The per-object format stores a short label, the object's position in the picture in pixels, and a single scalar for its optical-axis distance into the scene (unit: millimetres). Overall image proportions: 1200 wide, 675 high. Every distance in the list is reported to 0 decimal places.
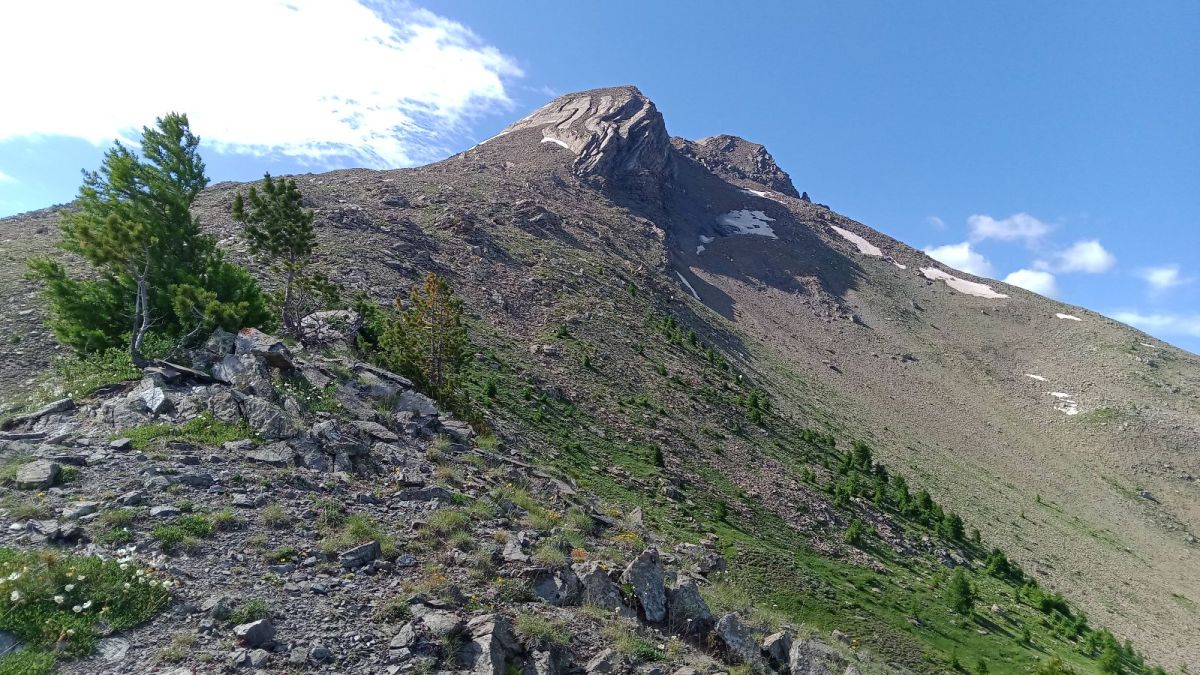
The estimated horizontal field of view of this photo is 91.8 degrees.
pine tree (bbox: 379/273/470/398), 22016
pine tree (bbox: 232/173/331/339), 22016
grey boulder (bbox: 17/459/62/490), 9898
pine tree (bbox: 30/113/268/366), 15922
